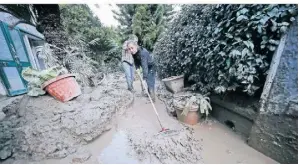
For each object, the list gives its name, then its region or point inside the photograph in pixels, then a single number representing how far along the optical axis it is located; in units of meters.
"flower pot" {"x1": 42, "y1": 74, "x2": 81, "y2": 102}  2.76
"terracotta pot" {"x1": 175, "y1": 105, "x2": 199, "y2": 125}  2.74
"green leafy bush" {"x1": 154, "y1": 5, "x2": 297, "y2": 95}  1.79
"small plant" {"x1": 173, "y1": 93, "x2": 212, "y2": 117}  2.70
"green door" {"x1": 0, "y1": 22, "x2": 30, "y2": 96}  4.36
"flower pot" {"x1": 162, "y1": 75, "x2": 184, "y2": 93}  3.99
